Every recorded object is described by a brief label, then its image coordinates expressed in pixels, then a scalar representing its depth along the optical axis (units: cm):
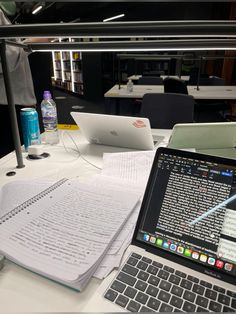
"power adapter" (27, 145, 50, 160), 117
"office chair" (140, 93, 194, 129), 188
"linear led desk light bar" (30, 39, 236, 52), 91
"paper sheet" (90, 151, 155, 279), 58
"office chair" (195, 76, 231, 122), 365
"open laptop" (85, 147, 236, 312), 48
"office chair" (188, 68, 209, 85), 451
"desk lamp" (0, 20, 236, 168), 61
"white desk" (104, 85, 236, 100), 295
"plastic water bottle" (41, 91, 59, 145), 132
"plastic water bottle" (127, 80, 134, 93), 325
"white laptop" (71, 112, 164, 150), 109
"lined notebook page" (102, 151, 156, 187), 95
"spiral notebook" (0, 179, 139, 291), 54
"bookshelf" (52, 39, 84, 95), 755
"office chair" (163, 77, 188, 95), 307
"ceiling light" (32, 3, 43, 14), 643
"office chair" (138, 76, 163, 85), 405
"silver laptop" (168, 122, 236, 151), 94
